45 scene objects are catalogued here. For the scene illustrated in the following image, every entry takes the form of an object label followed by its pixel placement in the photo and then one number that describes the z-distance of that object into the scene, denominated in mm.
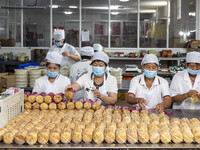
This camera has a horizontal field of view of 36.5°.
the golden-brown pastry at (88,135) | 2117
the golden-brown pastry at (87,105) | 3043
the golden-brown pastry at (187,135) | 2129
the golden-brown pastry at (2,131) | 2162
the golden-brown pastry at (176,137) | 2115
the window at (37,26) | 9945
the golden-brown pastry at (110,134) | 2109
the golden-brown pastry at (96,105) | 3018
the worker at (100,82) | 3631
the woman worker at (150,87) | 3602
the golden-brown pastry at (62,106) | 3043
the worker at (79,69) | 4871
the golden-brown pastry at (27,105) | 3035
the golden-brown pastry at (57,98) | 3146
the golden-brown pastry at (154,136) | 2113
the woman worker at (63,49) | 5801
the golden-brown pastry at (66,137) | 2113
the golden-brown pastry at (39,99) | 3112
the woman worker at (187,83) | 3686
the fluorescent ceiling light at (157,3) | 9961
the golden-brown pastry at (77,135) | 2111
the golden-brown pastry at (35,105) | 3061
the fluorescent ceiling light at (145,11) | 9945
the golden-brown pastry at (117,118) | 2465
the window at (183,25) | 9891
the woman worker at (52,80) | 3855
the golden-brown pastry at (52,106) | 3045
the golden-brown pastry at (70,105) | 3055
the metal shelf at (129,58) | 9062
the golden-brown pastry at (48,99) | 3113
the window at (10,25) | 9875
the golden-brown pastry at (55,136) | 2105
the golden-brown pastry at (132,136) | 2098
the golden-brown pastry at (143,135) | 2105
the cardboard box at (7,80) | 5301
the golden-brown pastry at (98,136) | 2105
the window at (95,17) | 9992
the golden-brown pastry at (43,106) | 3046
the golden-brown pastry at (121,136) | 2102
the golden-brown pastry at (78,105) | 3038
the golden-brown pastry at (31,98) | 3098
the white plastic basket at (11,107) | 2336
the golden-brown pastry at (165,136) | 2113
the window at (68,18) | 9953
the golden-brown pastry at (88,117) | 2471
